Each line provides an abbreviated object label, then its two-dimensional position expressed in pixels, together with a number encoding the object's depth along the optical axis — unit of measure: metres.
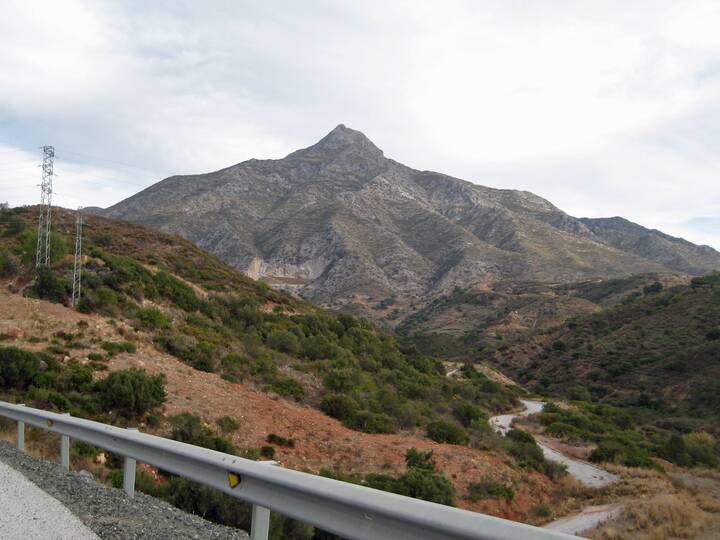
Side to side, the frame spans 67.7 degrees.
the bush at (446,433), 22.83
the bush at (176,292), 31.33
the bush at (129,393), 14.69
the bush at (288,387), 22.41
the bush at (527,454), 21.84
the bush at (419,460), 16.33
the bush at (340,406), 21.61
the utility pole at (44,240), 25.88
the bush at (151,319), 24.64
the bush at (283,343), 30.23
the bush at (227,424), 15.50
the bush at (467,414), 31.69
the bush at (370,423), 20.96
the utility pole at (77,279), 24.21
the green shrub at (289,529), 6.04
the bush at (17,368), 14.02
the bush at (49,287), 24.53
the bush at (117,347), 19.06
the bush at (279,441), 15.89
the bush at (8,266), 27.78
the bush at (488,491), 15.81
